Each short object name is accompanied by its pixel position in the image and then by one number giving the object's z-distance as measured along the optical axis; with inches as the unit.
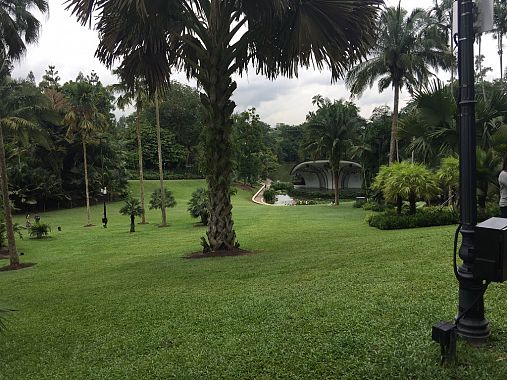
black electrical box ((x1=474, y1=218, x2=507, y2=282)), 111.9
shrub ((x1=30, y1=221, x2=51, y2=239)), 780.6
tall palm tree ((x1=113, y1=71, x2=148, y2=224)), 875.4
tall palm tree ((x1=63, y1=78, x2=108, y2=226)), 1069.1
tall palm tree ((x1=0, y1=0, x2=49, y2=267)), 476.1
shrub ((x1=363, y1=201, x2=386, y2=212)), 909.0
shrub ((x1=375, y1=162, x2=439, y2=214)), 521.0
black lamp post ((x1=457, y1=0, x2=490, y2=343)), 122.6
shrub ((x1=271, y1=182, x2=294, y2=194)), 2074.1
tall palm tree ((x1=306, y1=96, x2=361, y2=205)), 1231.5
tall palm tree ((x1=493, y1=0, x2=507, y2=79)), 1261.1
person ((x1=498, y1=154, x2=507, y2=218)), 245.2
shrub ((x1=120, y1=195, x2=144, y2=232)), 854.9
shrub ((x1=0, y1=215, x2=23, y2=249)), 677.8
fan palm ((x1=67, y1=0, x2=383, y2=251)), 337.1
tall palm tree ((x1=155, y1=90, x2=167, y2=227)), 904.9
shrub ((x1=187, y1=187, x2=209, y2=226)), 824.9
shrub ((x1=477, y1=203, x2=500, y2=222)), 405.7
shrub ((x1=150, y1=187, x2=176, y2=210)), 1026.7
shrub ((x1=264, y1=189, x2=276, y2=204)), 1705.3
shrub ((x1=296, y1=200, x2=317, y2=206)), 1503.0
